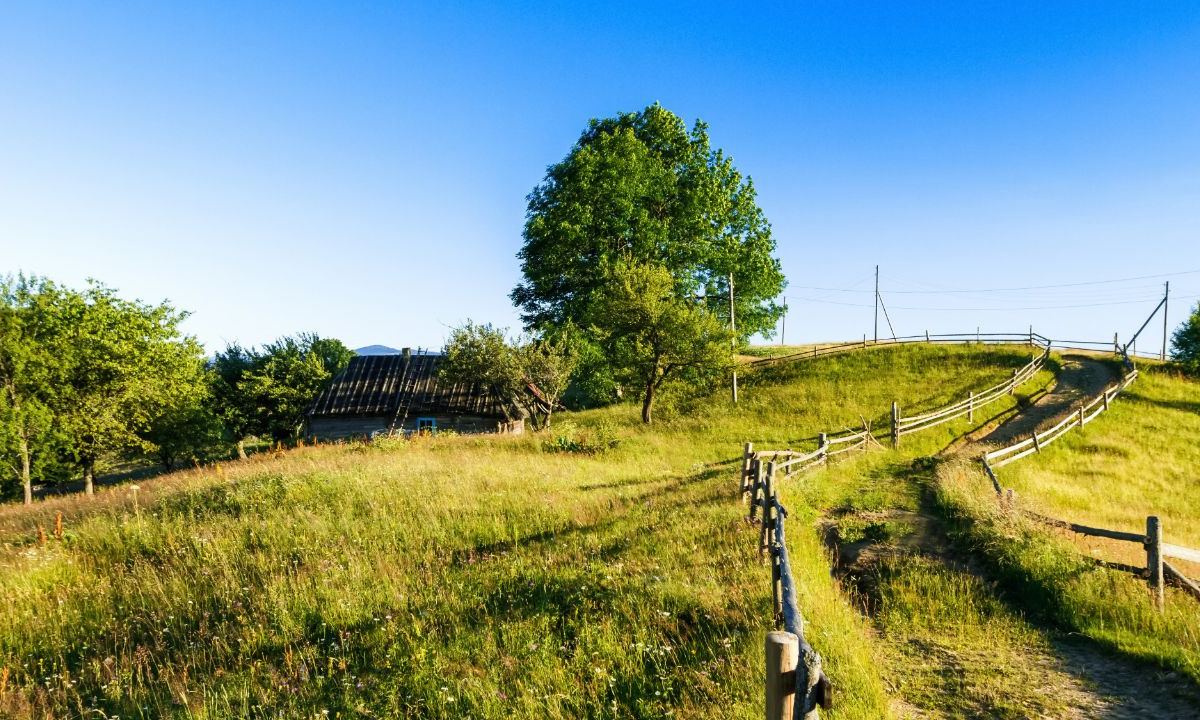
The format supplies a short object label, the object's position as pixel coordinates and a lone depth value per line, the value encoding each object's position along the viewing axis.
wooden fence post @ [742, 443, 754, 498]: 12.55
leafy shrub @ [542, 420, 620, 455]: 21.17
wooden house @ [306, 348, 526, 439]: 31.19
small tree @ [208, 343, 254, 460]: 45.25
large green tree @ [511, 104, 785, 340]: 28.36
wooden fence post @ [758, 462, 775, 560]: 8.55
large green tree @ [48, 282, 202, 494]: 29.55
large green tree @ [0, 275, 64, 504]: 26.20
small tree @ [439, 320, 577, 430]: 26.55
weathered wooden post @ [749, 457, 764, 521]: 10.88
